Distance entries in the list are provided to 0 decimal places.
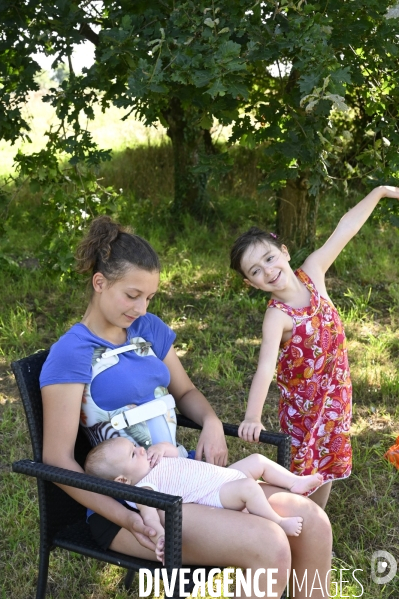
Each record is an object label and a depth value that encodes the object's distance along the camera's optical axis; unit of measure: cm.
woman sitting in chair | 223
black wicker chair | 211
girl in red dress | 285
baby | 232
